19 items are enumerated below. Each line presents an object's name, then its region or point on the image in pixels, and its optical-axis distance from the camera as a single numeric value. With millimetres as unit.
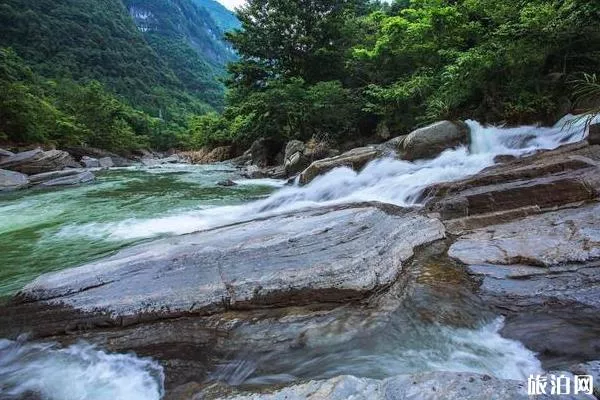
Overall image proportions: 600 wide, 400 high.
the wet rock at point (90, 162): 25781
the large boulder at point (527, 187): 5840
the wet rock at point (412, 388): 2342
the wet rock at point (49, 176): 16783
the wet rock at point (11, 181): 15612
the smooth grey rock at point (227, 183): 14422
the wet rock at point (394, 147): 11460
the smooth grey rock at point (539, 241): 4297
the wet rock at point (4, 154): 19052
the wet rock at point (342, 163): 11457
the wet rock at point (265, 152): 21266
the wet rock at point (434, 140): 10875
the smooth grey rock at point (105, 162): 27141
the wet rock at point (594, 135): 7560
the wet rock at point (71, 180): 16378
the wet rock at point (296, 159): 16266
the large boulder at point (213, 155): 30486
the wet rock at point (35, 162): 18391
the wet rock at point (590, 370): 2374
